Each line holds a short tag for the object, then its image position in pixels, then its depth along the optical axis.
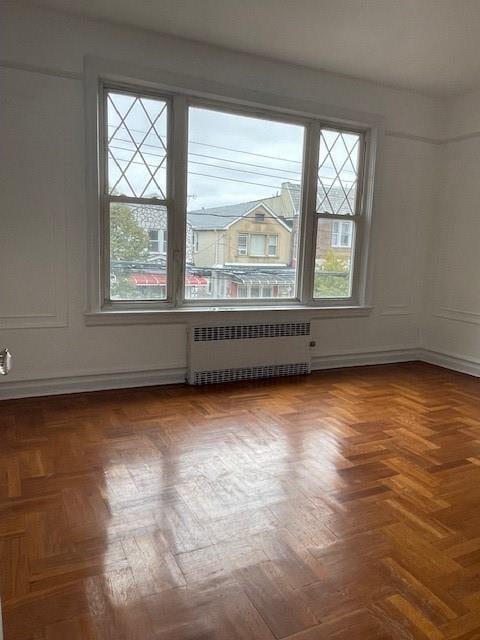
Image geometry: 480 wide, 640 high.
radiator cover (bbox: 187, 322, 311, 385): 4.14
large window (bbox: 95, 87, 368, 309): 3.85
